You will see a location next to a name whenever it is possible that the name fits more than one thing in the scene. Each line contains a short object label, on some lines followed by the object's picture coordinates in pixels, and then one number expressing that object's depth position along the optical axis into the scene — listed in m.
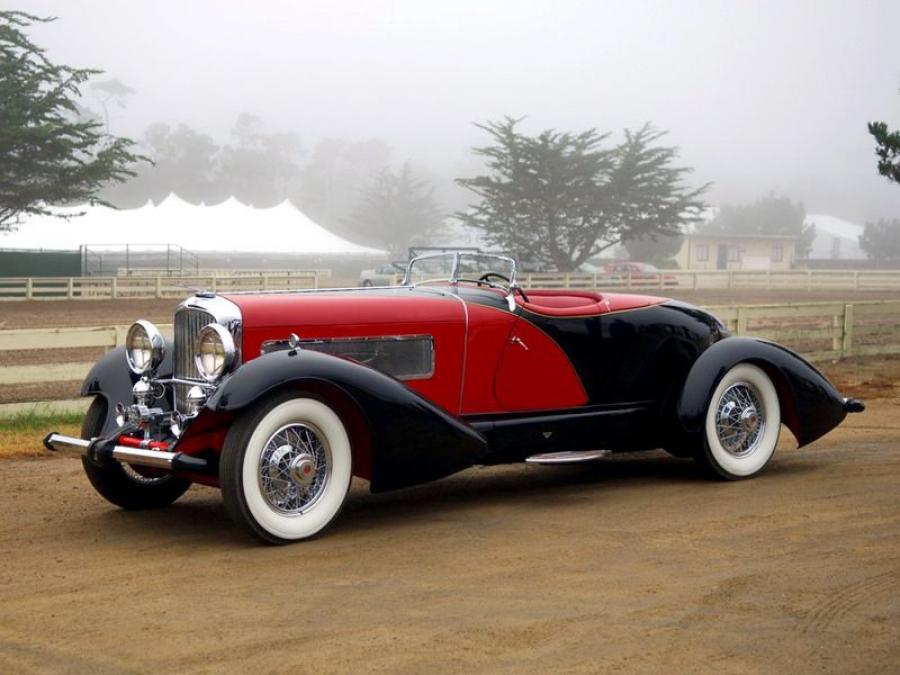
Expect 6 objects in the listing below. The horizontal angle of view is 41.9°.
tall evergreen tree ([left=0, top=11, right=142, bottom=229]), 34.91
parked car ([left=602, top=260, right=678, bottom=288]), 39.44
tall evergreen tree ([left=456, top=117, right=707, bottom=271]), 52.22
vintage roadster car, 5.75
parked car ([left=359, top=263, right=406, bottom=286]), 42.22
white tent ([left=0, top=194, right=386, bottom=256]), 41.19
